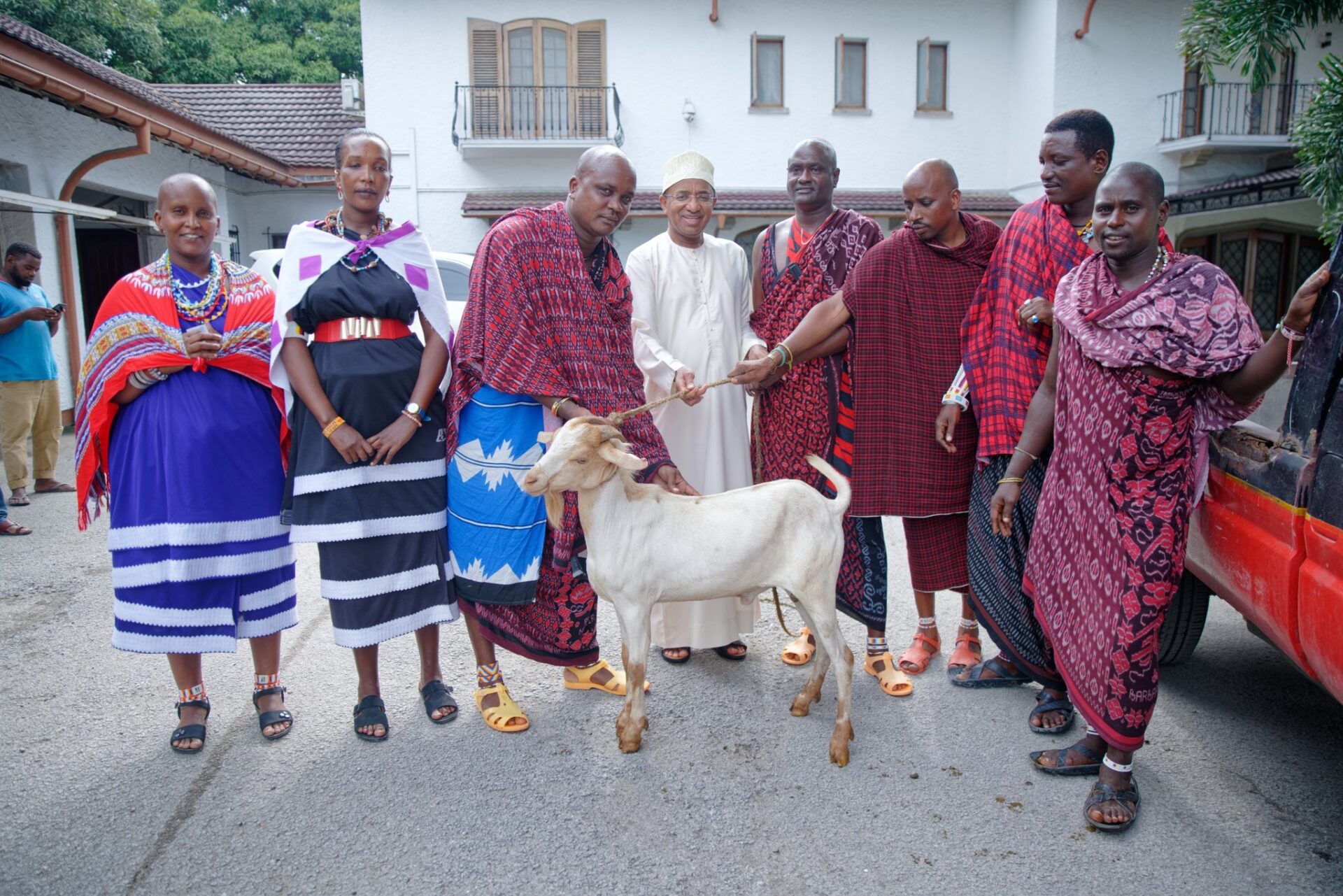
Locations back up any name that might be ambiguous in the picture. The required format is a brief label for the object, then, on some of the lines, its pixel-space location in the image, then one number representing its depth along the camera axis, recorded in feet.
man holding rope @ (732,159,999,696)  11.82
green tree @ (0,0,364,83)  57.31
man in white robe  12.61
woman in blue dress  10.45
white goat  10.25
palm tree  21.83
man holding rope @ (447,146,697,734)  10.50
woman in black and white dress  10.32
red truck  7.72
